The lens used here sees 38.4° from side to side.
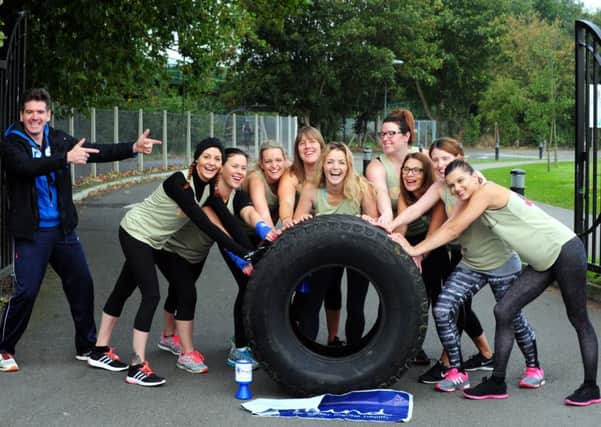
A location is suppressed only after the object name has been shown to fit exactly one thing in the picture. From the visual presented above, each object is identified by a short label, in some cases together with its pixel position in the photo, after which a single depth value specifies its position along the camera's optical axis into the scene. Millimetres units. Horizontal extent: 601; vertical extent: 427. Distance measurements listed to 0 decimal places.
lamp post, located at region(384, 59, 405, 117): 45544
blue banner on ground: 4809
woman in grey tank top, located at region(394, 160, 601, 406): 5078
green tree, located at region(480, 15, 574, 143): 28500
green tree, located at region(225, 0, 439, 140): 45250
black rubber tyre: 4965
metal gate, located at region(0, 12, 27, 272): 7723
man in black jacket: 5637
